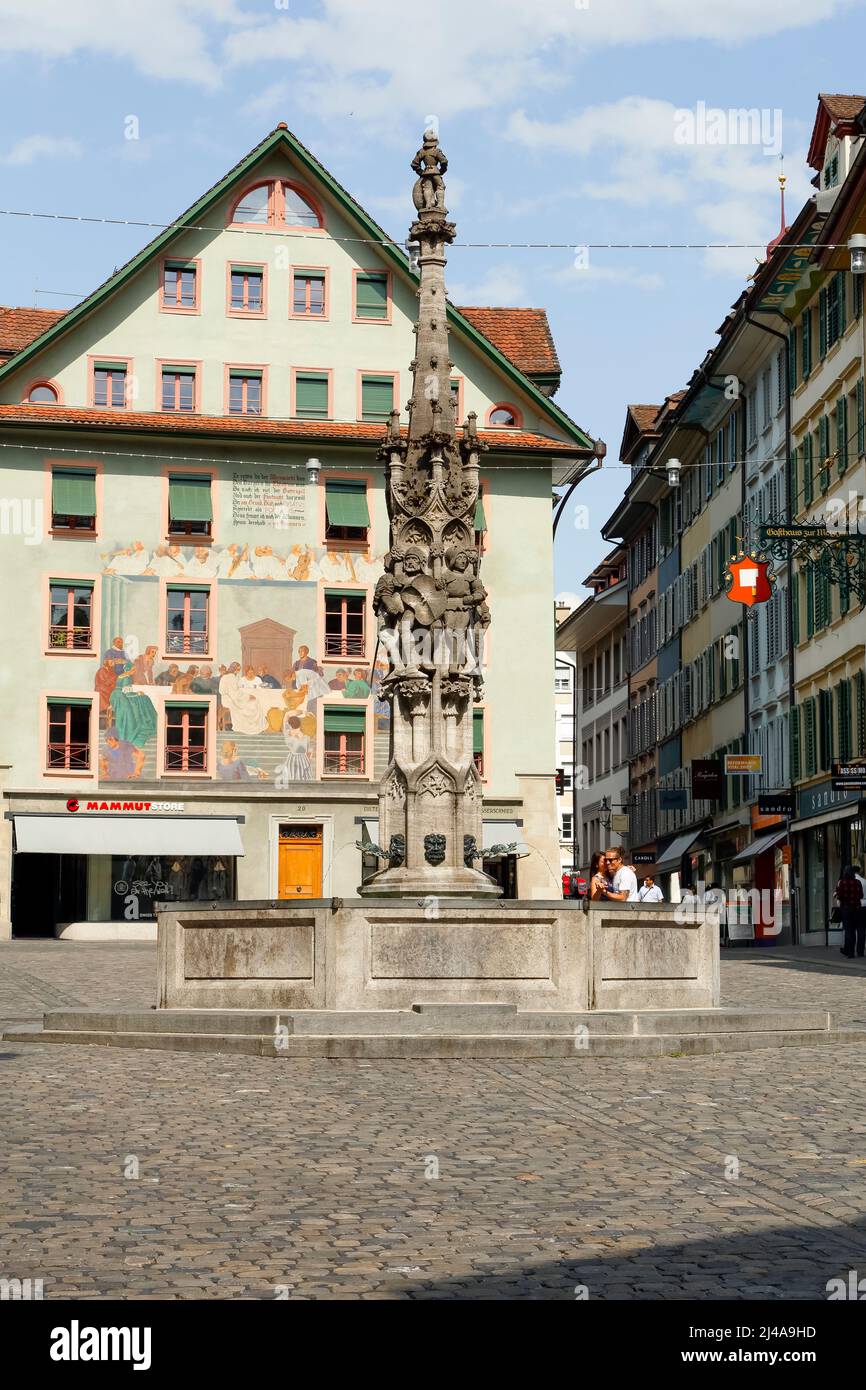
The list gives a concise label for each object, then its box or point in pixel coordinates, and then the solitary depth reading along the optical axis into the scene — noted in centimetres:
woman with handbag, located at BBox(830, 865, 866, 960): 3672
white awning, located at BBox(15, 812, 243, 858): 4628
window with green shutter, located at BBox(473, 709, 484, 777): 4891
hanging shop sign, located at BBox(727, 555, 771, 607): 4519
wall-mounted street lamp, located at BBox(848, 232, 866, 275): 3438
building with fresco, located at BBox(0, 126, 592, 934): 4750
